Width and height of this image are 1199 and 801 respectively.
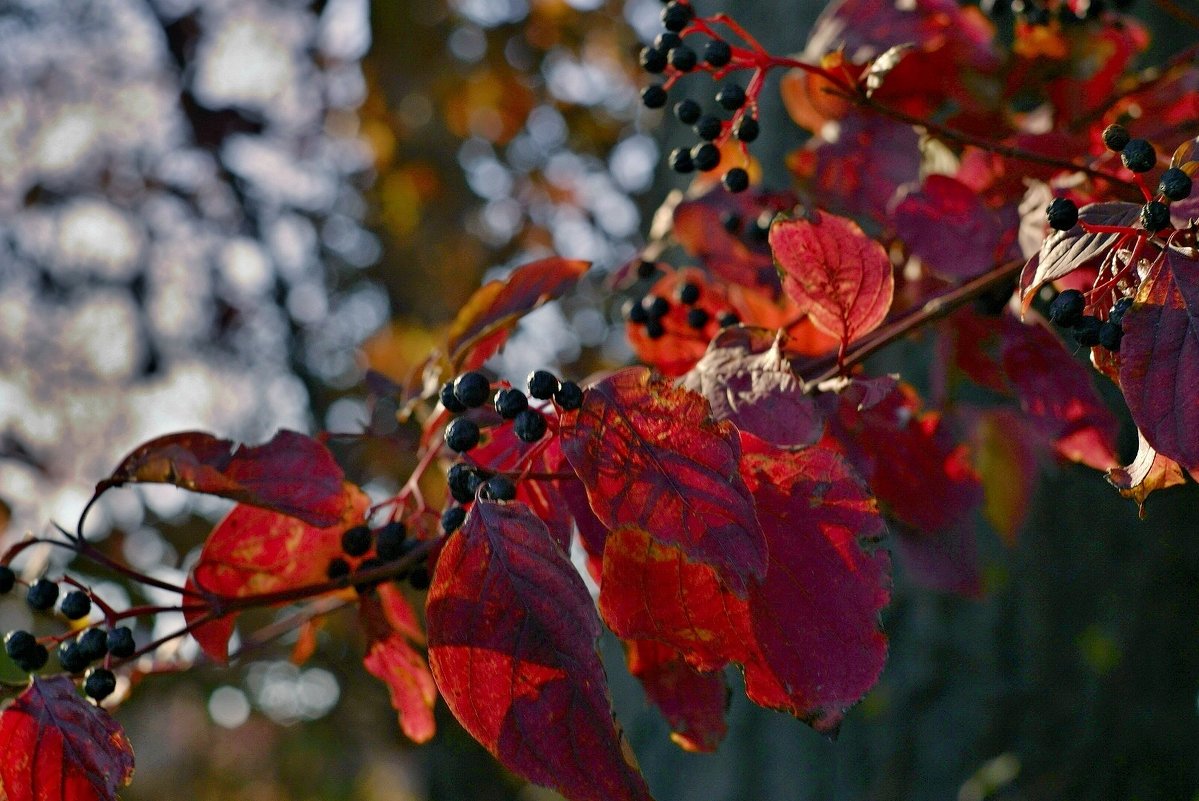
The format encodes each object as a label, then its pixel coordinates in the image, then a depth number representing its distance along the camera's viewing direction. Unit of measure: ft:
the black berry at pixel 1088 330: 1.73
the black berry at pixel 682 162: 1.99
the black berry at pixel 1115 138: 1.76
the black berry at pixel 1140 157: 1.74
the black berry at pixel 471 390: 1.77
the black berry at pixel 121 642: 1.82
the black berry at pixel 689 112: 2.00
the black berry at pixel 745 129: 1.95
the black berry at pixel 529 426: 1.74
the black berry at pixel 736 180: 1.93
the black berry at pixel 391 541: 1.89
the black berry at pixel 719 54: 1.90
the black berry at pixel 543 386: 1.73
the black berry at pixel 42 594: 1.87
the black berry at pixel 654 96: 1.99
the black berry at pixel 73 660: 1.82
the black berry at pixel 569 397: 1.72
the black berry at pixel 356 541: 1.90
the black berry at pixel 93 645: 1.82
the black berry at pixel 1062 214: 1.71
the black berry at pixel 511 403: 1.75
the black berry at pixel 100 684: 1.81
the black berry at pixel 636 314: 2.10
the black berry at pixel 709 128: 1.96
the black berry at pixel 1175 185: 1.70
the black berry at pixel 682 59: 1.93
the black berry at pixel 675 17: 1.94
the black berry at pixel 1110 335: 1.71
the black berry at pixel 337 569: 1.94
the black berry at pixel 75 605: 1.87
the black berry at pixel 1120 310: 1.70
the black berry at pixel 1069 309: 1.73
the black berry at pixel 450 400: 1.82
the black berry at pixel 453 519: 1.79
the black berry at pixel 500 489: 1.72
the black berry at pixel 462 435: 1.78
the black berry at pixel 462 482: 1.77
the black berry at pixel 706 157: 1.96
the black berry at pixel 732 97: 1.93
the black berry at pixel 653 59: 1.95
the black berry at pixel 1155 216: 1.67
